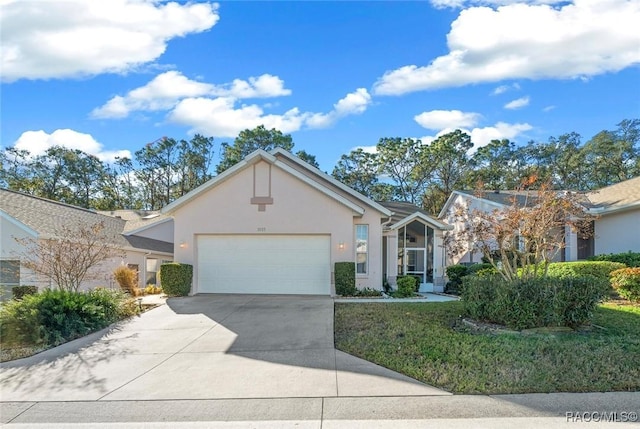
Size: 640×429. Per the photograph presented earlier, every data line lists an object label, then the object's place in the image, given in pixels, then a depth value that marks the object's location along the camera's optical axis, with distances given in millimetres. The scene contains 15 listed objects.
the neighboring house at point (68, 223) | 14305
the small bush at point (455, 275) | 18428
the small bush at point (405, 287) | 15336
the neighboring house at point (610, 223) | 17156
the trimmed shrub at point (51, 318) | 8852
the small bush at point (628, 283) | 11188
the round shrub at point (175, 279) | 14898
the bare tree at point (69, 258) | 11422
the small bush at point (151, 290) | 16488
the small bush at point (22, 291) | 13828
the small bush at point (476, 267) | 17866
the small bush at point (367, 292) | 14867
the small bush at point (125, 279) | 15125
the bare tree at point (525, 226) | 9570
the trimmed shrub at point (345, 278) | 14562
